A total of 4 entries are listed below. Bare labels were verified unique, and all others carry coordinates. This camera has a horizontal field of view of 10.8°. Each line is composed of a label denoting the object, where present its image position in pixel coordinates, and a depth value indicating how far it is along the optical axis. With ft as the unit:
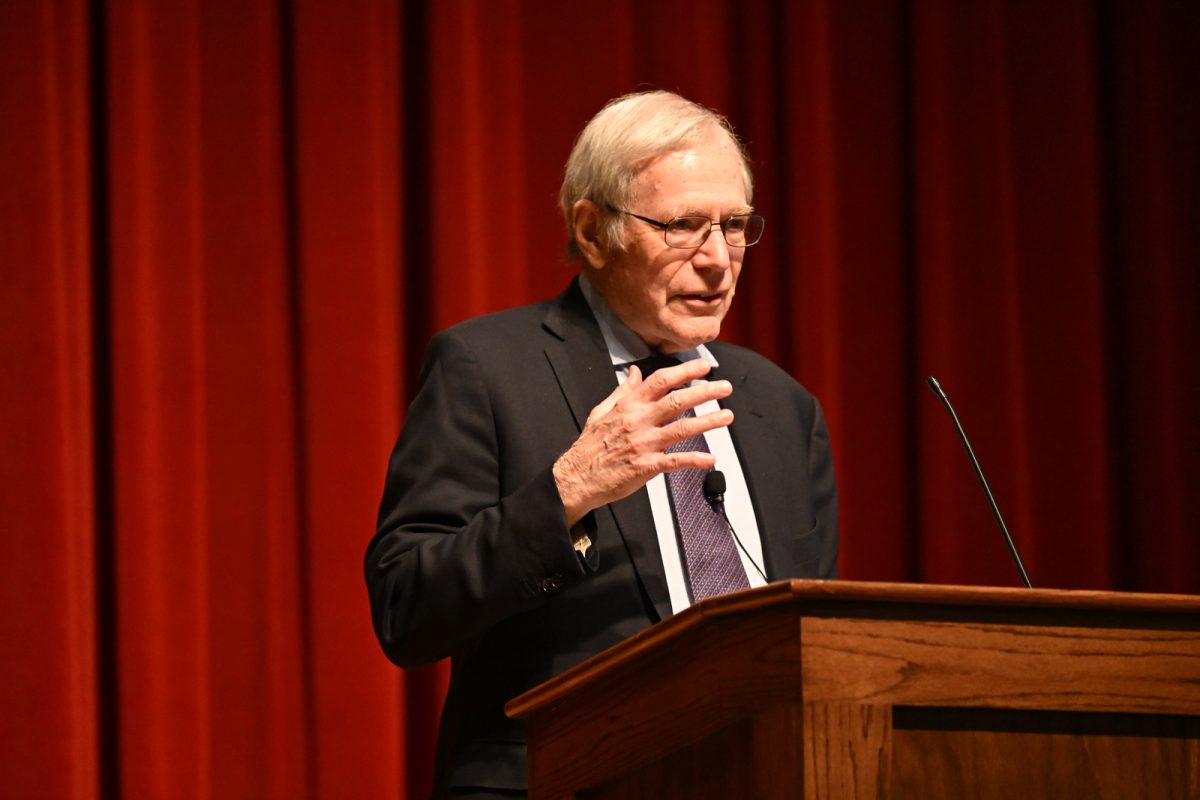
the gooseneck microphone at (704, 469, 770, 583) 17.27
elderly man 16.76
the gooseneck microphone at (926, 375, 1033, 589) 16.87
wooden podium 15.82
